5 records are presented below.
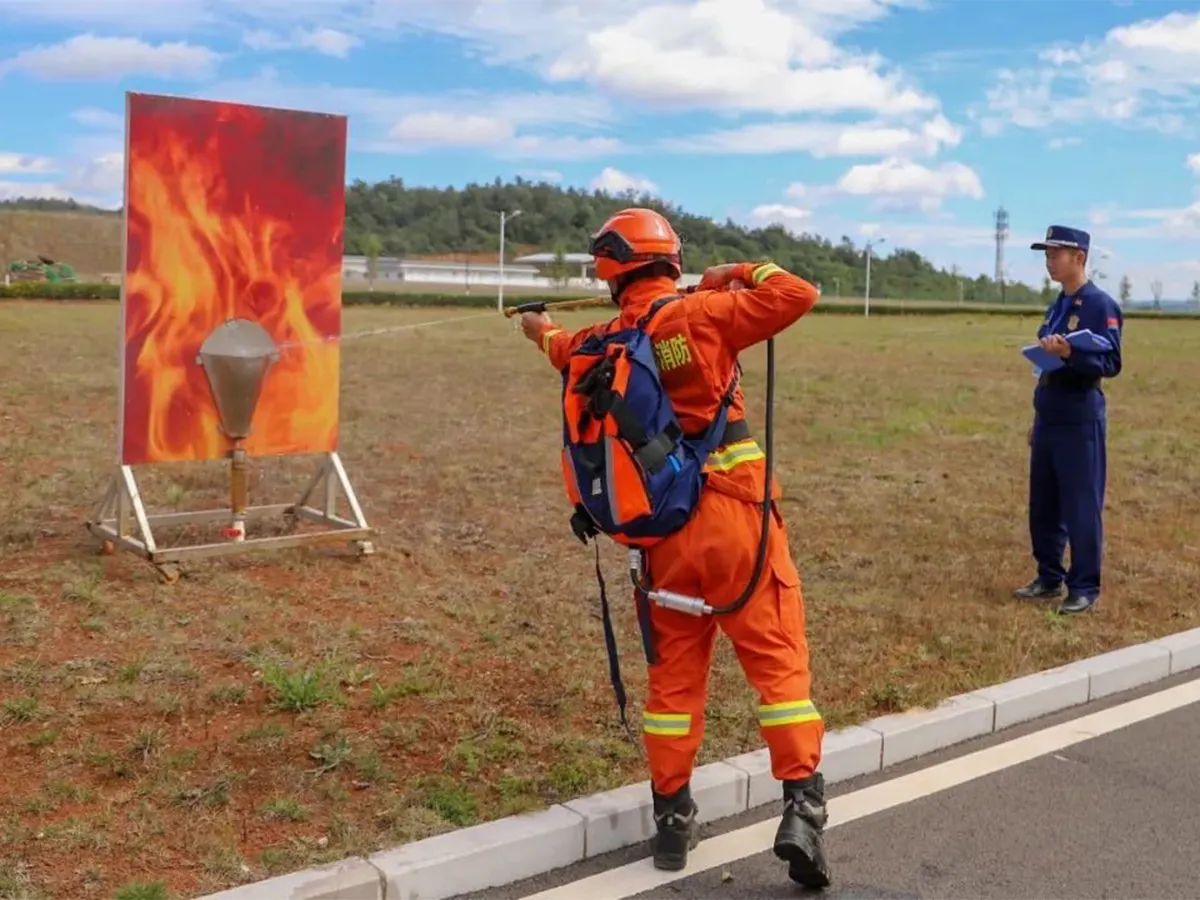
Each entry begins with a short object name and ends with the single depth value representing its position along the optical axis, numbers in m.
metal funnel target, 6.83
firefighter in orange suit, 3.52
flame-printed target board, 6.54
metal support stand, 6.67
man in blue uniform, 6.21
